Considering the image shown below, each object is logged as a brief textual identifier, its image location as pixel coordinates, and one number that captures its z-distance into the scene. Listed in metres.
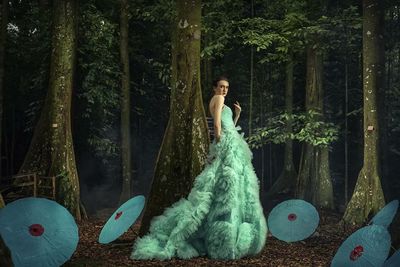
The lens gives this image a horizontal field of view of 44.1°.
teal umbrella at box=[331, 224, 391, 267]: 6.55
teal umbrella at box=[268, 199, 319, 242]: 10.23
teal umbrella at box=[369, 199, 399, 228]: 8.88
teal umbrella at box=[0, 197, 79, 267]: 6.75
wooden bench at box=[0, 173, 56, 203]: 12.95
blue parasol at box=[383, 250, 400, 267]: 5.25
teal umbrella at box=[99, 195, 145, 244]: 8.27
